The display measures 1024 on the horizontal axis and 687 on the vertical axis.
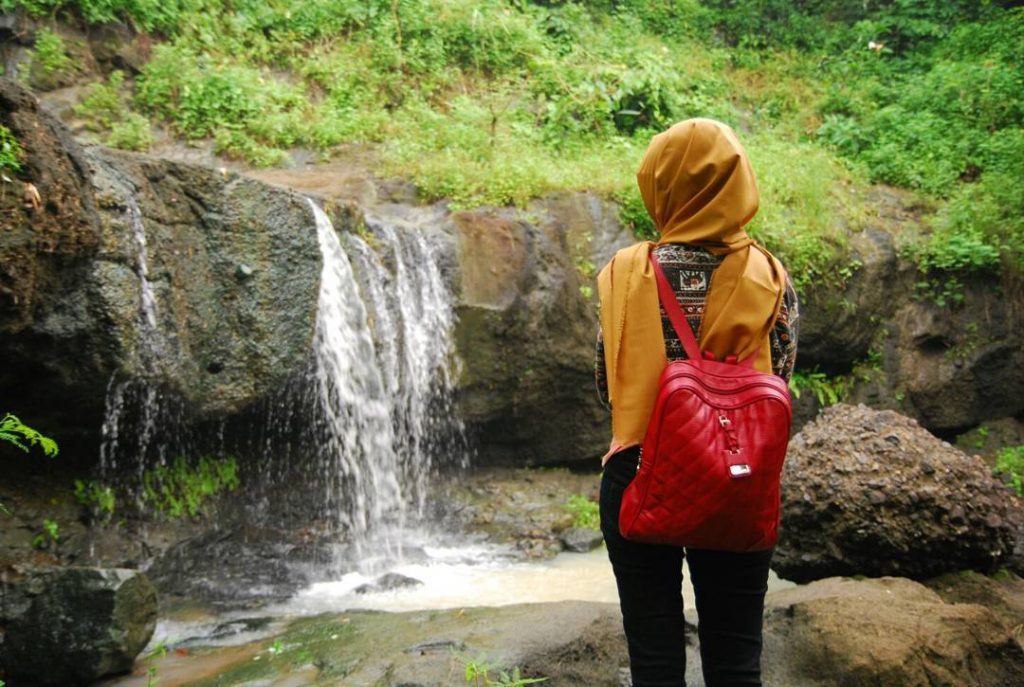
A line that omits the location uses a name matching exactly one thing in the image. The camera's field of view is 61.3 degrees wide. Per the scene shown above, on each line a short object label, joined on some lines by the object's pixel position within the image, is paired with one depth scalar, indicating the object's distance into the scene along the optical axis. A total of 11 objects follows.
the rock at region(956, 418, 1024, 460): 10.10
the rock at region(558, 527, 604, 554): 7.43
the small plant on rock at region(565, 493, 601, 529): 8.09
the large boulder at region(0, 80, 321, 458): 4.96
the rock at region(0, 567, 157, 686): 4.10
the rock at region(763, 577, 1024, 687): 3.44
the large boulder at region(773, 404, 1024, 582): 4.87
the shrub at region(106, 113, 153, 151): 9.27
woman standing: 2.33
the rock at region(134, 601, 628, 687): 3.59
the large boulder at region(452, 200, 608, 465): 8.30
